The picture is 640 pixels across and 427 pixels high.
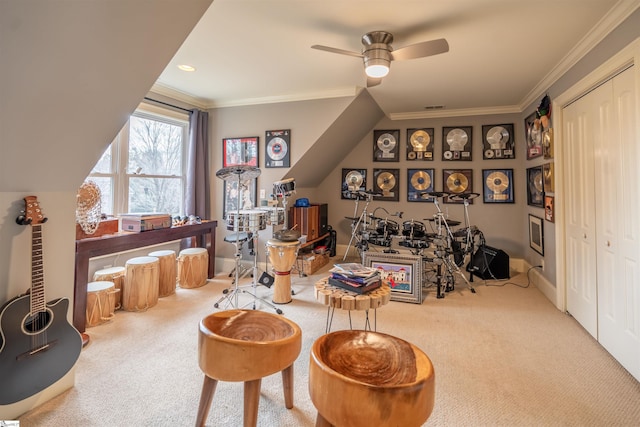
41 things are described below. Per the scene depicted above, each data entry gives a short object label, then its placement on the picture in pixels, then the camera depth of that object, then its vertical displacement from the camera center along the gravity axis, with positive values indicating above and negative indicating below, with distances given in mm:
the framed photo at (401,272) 3279 -620
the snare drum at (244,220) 2891 -10
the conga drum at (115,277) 2900 -587
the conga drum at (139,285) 2930 -678
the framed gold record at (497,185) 4680 +545
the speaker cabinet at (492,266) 4125 -681
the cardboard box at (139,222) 3055 -28
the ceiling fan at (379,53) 2298 +1362
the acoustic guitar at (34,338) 1487 -661
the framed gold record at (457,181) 4875 +645
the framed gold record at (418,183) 5066 +629
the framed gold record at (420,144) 5039 +1320
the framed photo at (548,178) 3188 +468
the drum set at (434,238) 3740 -290
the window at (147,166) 3402 +687
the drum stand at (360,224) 4496 -106
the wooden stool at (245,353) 1316 -626
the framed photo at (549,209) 3256 +110
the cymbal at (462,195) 3942 +324
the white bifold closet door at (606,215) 1987 +28
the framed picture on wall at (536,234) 3707 -213
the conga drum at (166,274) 3361 -641
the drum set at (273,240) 2896 -237
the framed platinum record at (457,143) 4844 +1290
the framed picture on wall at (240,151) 4227 +1011
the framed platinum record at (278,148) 4062 +1005
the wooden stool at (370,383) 1000 -612
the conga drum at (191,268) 3604 -616
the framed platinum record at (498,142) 4617 +1243
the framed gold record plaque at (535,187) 3662 +427
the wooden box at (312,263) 4312 -672
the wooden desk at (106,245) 2457 -246
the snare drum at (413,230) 3797 -150
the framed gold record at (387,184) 5262 +651
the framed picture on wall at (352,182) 5449 +707
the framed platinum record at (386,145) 5230 +1343
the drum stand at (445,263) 3513 -590
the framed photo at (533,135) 3604 +1103
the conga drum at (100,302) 2596 -759
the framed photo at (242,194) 4242 +372
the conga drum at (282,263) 3191 -494
